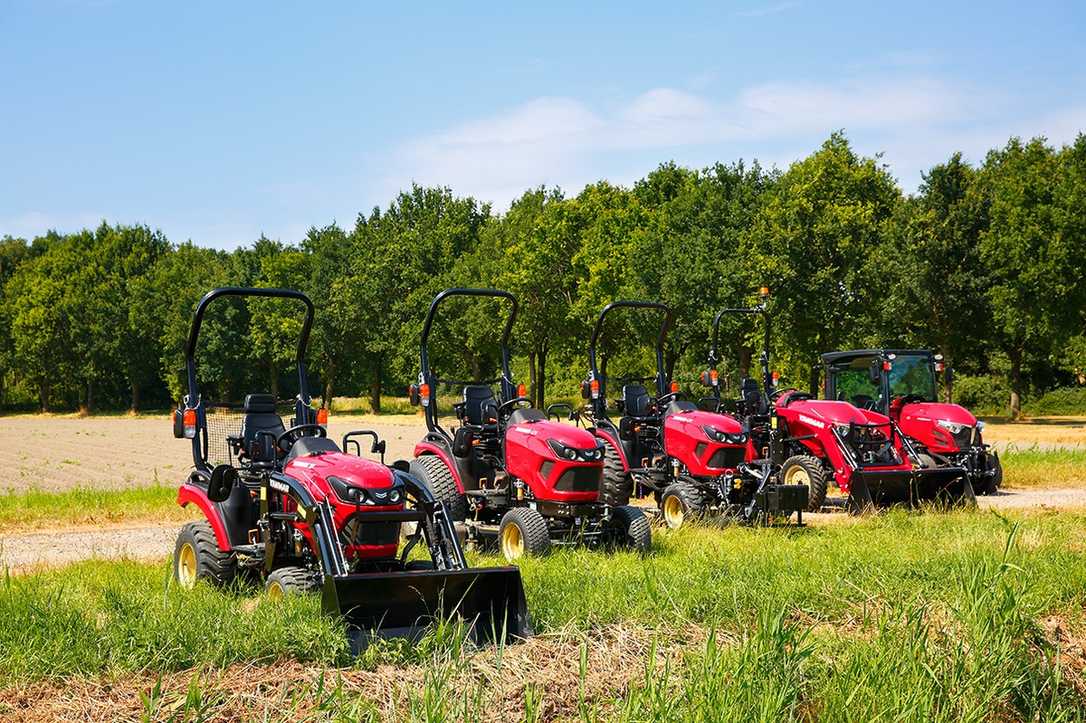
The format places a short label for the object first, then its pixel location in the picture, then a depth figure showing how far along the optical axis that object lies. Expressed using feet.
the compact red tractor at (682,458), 39.68
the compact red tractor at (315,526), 20.31
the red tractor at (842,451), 44.01
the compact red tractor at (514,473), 32.91
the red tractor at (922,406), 52.08
